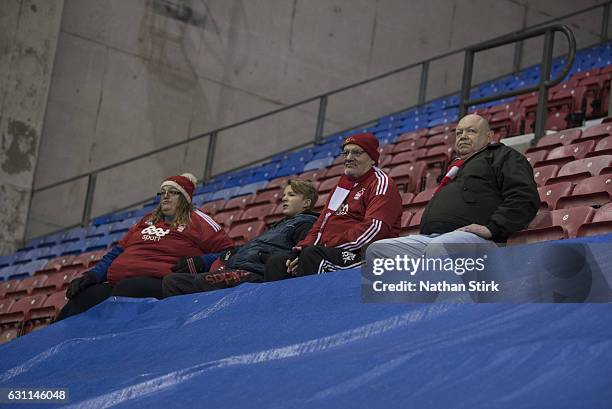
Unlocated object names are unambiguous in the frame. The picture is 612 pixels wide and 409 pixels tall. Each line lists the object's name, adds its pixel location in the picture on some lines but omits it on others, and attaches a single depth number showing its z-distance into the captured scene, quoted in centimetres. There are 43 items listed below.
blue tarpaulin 577
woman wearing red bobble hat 1175
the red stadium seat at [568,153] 1209
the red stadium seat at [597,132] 1277
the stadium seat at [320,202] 1511
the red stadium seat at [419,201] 1273
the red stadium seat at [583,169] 1102
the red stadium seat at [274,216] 1614
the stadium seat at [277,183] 1904
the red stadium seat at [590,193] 1016
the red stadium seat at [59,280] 1681
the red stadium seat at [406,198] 1308
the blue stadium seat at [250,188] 2033
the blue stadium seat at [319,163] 2028
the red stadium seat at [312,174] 1864
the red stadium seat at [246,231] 1555
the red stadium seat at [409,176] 1470
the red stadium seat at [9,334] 1542
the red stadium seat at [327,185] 1670
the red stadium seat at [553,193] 1056
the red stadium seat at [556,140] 1293
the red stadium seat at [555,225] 936
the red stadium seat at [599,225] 906
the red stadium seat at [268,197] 1767
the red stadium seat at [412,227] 1176
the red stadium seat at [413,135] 1916
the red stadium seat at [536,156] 1255
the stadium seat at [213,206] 1910
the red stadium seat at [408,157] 1611
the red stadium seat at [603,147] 1180
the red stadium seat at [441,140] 1675
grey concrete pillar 2252
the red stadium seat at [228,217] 1698
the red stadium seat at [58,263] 1842
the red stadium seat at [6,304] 1627
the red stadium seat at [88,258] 1758
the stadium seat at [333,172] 1803
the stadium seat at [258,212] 1657
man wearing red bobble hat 973
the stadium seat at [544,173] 1155
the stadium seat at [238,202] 1849
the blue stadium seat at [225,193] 2062
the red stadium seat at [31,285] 1725
